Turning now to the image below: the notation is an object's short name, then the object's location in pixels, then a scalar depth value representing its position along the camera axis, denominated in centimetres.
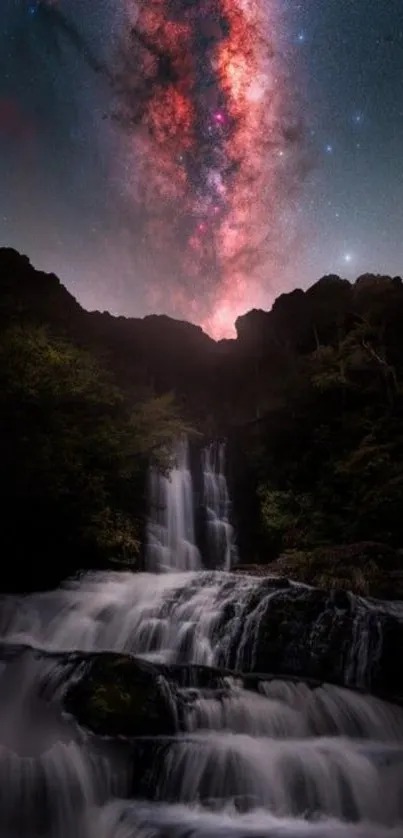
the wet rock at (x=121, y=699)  704
